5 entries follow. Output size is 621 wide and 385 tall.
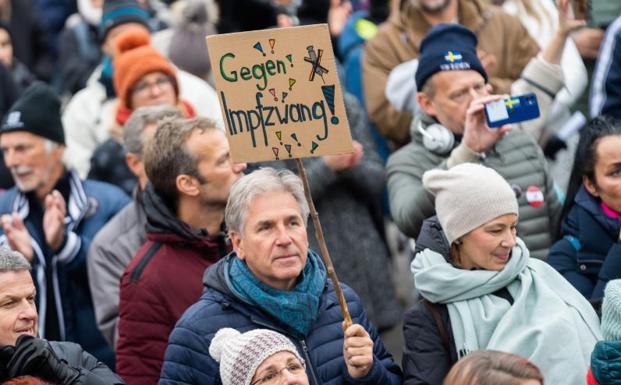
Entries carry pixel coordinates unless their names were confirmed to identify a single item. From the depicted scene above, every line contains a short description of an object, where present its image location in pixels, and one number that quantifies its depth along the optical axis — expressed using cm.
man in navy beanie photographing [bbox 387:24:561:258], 1456
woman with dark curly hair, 1384
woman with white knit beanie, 1133
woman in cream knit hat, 1208
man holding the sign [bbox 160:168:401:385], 1229
